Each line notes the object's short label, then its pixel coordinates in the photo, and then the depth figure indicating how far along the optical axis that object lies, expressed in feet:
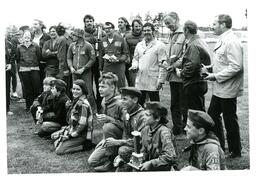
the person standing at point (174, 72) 17.92
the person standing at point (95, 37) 22.97
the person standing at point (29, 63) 24.18
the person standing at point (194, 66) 16.35
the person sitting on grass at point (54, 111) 19.60
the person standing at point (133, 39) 23.29
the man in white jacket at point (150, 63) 18.84
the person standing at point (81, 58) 22.30
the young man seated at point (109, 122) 15.69
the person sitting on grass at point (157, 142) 13.23
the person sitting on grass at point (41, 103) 20.16
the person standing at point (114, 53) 22.82
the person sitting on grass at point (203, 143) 12.34
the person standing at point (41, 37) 25.06
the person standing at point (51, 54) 23.91
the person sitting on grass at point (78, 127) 17.56
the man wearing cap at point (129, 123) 14.83
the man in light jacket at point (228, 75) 15.02
